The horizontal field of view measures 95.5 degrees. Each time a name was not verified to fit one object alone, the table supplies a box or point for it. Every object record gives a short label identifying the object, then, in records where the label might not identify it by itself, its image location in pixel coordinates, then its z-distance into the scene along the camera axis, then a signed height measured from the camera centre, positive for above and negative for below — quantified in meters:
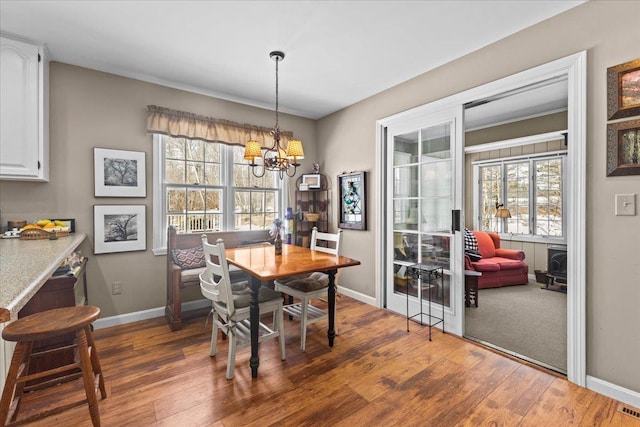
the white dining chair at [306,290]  2.60 -0.73
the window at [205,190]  3.36 +0.28
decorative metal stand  2.94 -0.74
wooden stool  1.34 -0.66
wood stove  4.44 -0.80
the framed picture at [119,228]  2.98 -0.17
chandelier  2.59 +0.53
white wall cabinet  2.40 +0.86
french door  2.87 +0.05
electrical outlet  3.06 -0.81
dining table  2.12 -0.42
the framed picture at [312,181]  4.30 +0.46
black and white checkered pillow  4.71 -0.51
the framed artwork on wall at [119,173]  2.98 +0.41
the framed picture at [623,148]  1.83 +0.41
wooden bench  2.97 -0.62
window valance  3.24 +1.03
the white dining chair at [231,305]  2.08 -0.73
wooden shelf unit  4.38 +0.04
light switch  1.85 +0.05
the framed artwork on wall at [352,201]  3.83 +0.15
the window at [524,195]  5.01 +0.31
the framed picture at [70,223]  2.81 -0.11
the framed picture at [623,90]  1.83 +0.78
